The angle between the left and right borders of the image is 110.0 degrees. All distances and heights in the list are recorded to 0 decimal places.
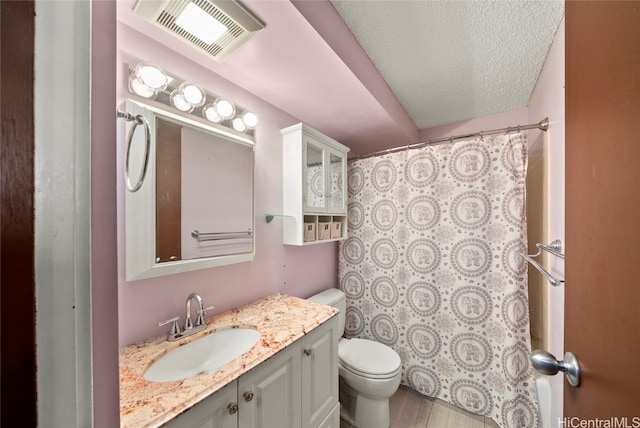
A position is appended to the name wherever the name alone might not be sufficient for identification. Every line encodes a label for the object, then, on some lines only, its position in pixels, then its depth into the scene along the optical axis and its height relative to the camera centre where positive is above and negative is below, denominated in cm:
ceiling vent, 84 +77
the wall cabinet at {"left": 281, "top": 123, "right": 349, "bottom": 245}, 155 +21
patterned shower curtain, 140 -43
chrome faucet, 100 -52
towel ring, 77 +25
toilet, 135 -104
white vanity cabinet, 74 -73
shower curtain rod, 129 +53
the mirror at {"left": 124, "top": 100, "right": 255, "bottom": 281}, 95 +8
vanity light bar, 96 +57
